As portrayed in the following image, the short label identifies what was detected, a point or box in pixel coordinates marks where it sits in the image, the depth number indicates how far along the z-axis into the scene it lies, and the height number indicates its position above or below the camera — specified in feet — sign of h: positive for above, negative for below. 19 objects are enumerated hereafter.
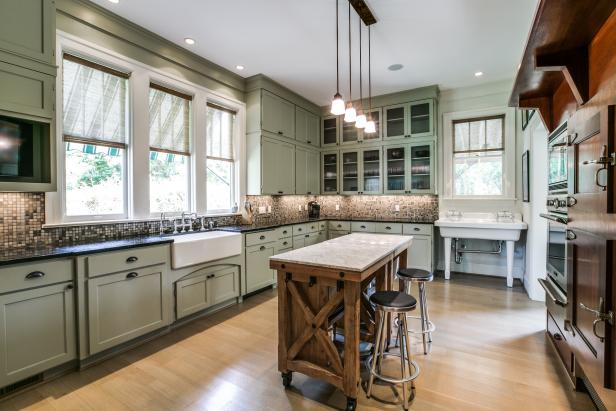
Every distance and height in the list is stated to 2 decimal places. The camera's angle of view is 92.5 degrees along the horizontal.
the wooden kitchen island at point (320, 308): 5.93 -2.30
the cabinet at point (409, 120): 16.31 +4.72
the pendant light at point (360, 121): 9.63 +2.66
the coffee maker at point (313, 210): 19.42 -0.48
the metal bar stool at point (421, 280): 8.08 -2.15
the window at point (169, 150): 11.35 +2.19
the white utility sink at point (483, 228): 14.01 -1.31
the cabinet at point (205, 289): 9.99 -3.15
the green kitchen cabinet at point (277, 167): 15.01 +1.96
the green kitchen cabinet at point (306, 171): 17.63 +2.03
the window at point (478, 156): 15.85 +2.50
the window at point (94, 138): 9.06 +2.18
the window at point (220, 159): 13.62 +2.15
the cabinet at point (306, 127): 17.52 +4.73
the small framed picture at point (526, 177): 13.20 +1.13
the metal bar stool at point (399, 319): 6.08 -2.53
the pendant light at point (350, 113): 8.62 +2.63
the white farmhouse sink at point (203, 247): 9.61 -1.55
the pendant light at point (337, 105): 8.04 +2.66
